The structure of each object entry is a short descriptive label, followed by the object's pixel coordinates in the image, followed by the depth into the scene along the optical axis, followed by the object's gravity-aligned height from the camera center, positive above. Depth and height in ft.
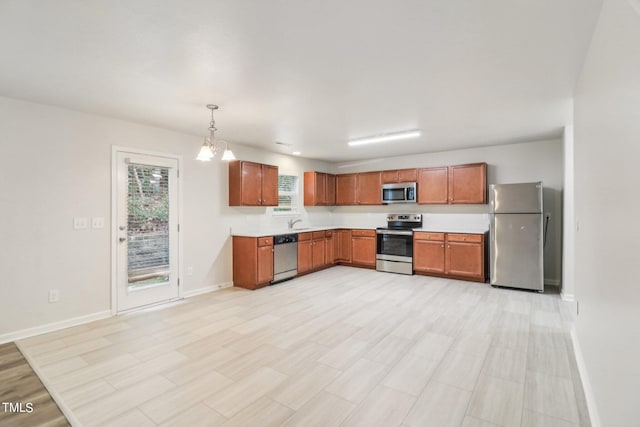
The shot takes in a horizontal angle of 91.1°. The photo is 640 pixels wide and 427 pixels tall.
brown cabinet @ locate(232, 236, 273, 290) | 16.90 -2.66
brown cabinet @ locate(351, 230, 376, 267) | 22.20 -2.48
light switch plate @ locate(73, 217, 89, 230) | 12.19 -0.40
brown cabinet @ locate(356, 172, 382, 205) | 22.97 +1.90
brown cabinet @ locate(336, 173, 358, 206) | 24.21 +1.88
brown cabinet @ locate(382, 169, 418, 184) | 21.24 +2.61
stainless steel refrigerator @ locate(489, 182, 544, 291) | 16.11 -1.19
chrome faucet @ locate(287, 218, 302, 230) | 21.77 -0.63
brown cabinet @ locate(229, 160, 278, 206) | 17.26 +1.67
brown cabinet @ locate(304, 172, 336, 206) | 22.98 +1.81
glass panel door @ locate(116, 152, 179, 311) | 13.42 -0.77
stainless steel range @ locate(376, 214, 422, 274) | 20.37 -2.11
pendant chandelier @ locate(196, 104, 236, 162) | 11.04 +2.28
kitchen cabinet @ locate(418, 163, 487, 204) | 18.78 +1.81
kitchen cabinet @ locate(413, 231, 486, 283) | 18.02 -2.50
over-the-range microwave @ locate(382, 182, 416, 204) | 21.11 +1.42
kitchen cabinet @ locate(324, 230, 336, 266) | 22.29 -2.53
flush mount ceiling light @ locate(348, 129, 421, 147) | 15.69 +4.00
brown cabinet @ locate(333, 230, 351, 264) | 23.30 -2.41
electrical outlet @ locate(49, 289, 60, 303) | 11.60 -3.06
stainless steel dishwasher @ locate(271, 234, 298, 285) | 18.06 -2.61
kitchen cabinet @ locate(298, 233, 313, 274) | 19.88 -2.55
